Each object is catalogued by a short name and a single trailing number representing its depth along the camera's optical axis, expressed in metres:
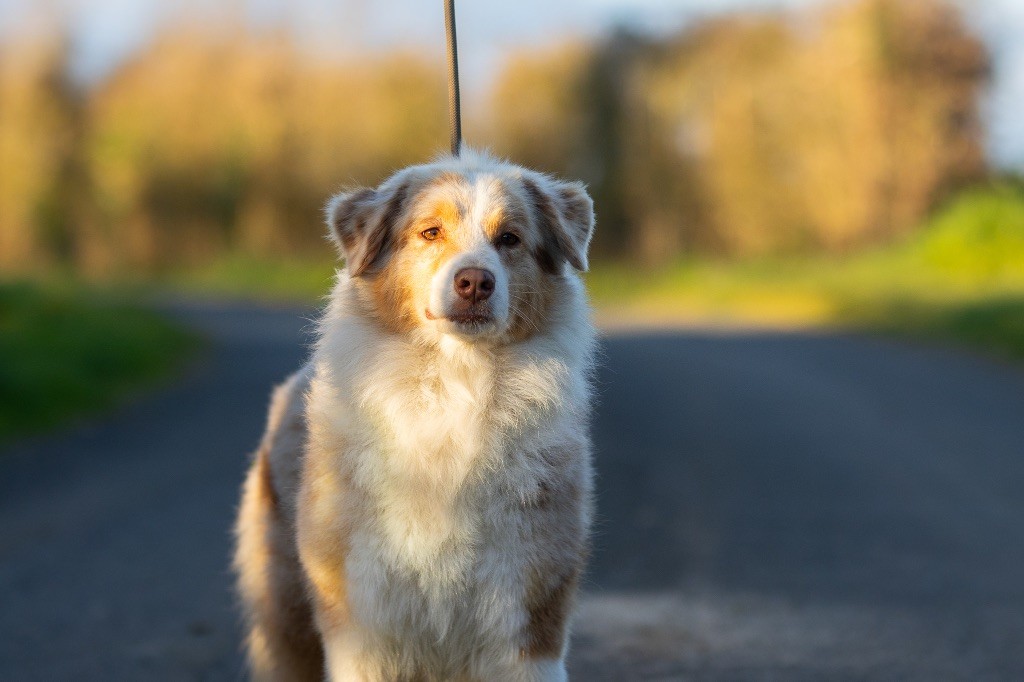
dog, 4.04
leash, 5.10
